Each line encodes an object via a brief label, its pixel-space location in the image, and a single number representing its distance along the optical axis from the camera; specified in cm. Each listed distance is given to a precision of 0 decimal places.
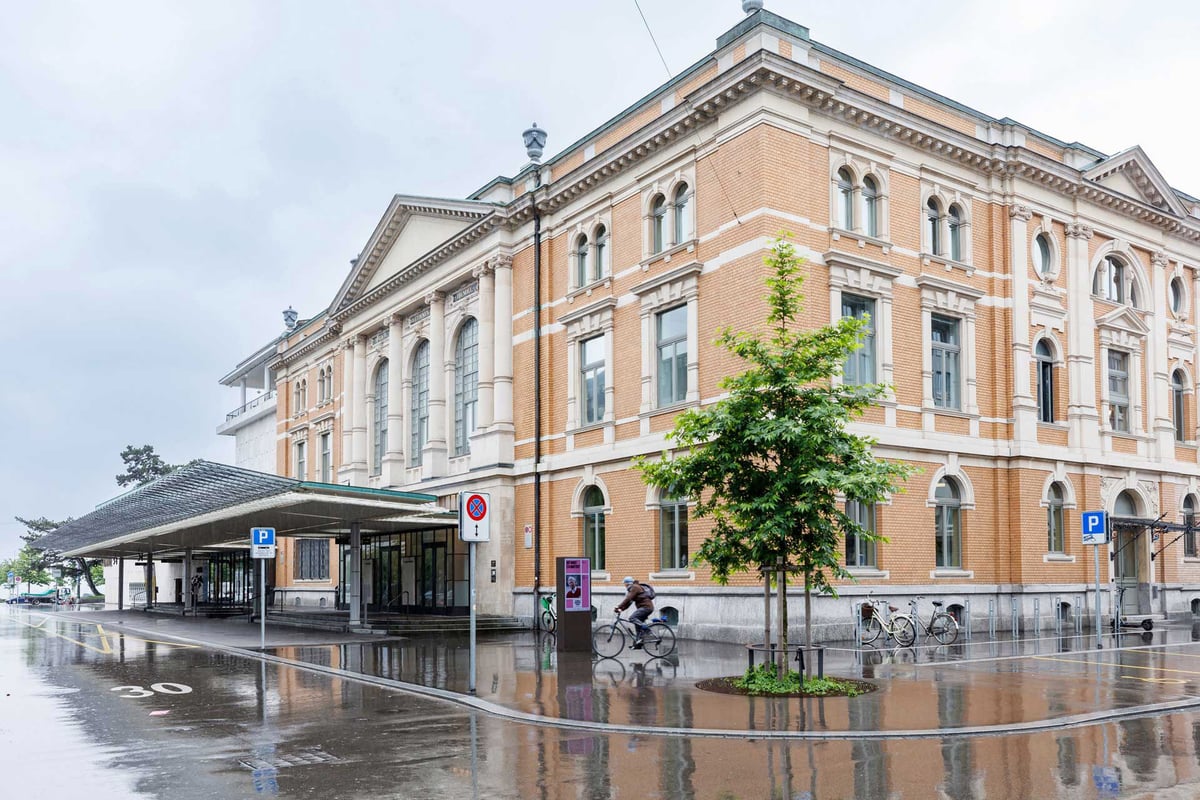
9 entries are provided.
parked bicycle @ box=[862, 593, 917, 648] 2333
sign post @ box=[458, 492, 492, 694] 1562
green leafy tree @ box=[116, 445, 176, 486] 10094
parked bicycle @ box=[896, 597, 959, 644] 2438
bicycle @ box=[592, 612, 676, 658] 2164
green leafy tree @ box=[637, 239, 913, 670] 1520
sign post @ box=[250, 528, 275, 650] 2433
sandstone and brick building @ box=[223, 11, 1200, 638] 2577
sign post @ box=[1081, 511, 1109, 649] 2327
